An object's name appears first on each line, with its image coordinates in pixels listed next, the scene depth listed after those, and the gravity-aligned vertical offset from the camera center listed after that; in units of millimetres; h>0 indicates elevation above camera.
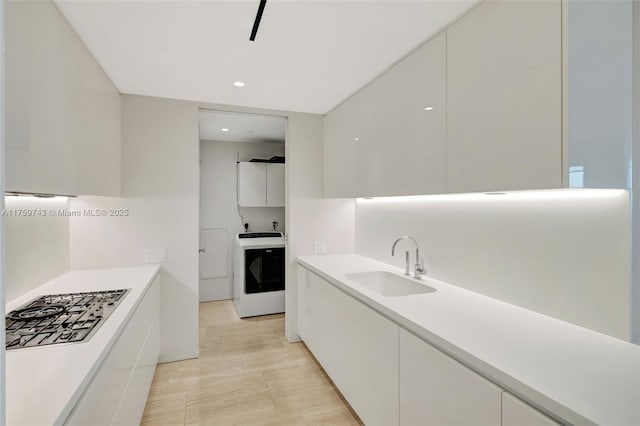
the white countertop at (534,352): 778 -485
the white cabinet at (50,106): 1036 +464
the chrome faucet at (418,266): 2035 -384
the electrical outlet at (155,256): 2555 -388
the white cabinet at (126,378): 993 -736
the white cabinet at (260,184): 4227 +371
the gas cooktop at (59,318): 1164 -489
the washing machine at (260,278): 3711 -852
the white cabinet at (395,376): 959 -720
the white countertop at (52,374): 780 -512
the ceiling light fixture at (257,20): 1322 +909
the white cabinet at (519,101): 974 +431
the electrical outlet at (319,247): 3008 -372
